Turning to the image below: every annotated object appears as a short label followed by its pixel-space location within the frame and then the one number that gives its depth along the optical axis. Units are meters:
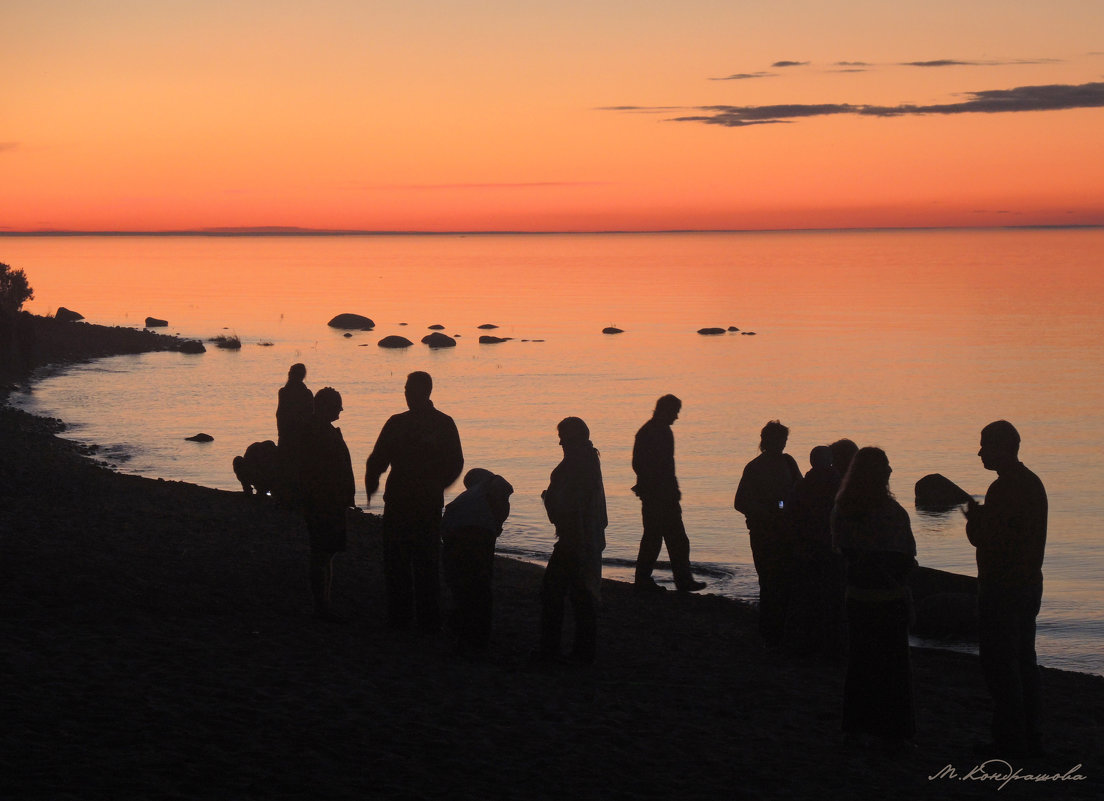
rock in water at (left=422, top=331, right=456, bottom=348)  70.50
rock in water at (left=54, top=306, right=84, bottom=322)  73.40
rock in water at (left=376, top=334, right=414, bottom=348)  70.75
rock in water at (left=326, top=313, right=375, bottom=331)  83.50
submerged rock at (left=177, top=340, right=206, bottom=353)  63.09
